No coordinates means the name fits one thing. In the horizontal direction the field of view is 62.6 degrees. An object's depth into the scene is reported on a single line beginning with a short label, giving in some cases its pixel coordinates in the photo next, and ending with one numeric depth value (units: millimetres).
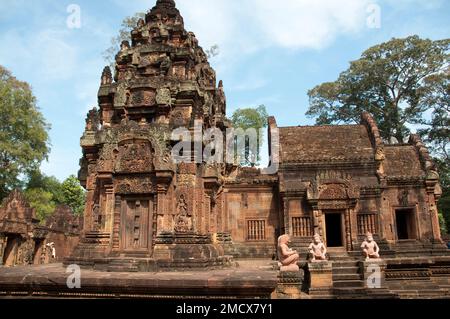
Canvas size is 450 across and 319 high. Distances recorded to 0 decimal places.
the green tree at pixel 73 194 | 38969
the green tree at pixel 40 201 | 27555
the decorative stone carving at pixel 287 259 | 9195
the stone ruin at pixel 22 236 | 18609
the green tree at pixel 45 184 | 29625
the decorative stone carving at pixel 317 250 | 11938
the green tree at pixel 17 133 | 26906
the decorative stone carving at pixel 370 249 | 12086
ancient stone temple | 9898
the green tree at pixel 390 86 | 27812
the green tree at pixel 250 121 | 30469
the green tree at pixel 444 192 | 26075
